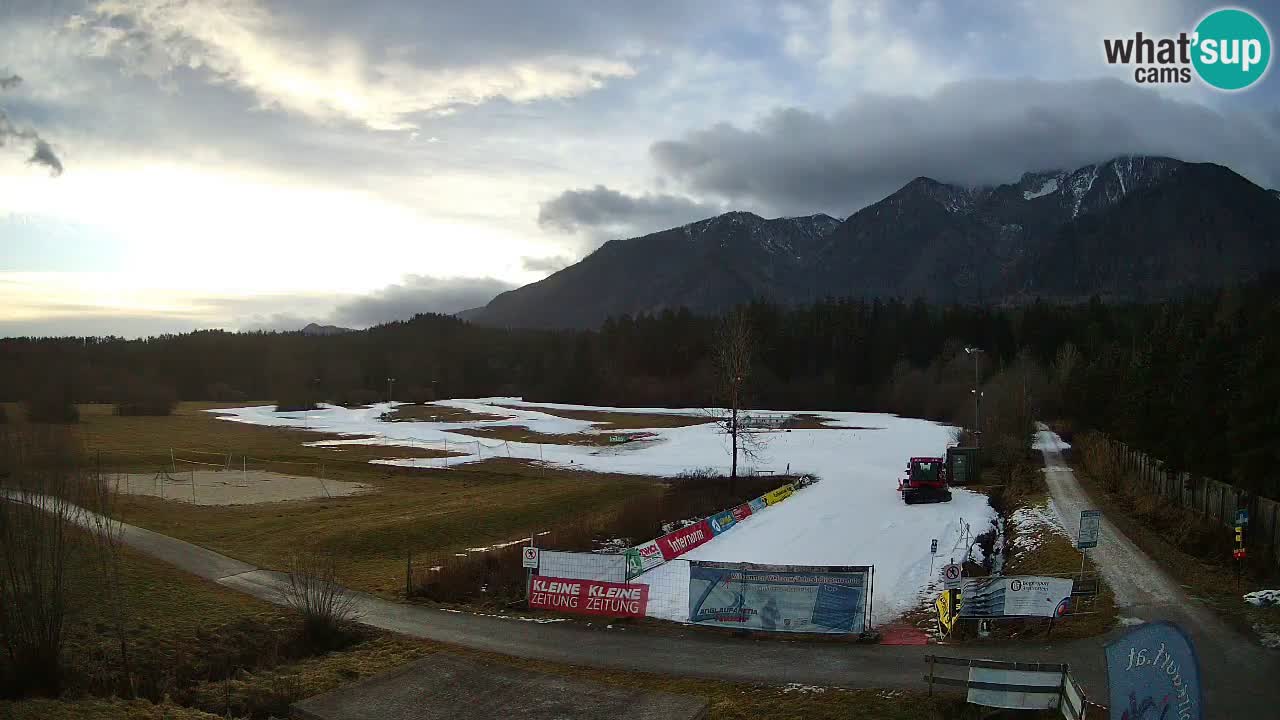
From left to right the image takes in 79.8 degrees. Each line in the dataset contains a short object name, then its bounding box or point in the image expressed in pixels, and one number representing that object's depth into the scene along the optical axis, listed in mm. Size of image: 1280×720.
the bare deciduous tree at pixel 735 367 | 40094
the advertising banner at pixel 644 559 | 20109
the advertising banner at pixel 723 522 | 31484
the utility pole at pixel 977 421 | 53556
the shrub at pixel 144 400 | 101962
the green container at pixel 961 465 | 44562
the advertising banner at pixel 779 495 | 38528
